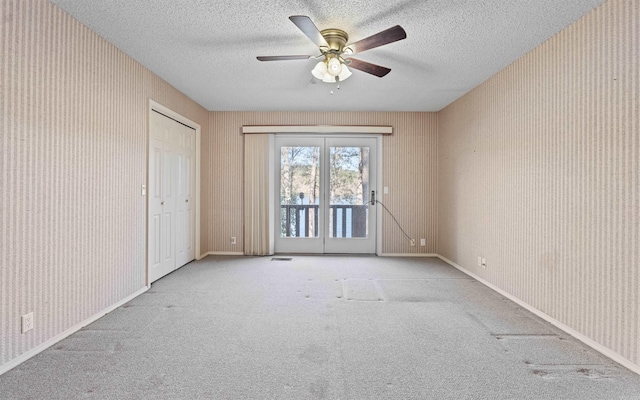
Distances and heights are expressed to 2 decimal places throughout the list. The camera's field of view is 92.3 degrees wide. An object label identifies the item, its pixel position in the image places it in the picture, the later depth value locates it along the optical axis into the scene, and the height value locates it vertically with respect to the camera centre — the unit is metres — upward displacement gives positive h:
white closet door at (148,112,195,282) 3.67 +0.02
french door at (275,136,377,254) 5.30 +0.16
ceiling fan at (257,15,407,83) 2.12 +1.18
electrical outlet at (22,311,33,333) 2.00 -0.83
